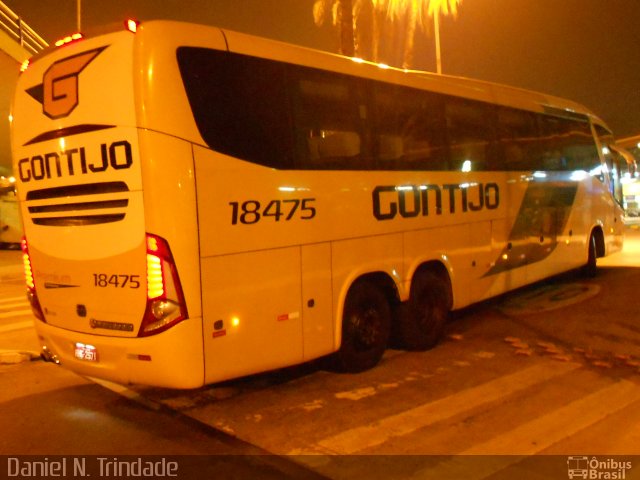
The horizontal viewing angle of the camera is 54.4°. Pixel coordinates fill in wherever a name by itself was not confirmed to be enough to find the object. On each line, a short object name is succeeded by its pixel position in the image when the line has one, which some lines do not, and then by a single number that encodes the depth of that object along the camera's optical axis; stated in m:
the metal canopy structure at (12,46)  16.08
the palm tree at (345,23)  18.16
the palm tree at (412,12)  21.33
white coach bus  5.18
